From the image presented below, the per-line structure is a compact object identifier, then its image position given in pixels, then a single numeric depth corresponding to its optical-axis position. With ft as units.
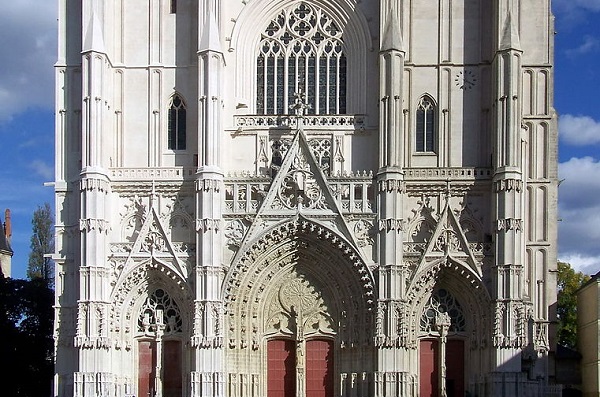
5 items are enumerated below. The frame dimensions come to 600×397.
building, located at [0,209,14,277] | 183.37
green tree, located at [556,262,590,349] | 172.76
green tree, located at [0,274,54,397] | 145.28
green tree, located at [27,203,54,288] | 205.85
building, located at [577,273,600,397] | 127.13
